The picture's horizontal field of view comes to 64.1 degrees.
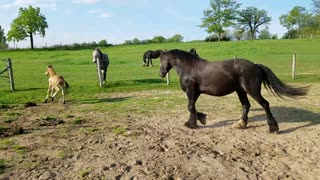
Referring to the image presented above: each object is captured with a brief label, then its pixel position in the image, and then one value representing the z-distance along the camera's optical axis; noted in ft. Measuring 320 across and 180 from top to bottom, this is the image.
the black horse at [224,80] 16.59
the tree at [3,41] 183.86
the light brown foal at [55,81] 26.59
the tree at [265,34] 242.23
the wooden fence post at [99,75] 36.08
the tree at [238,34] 209.75
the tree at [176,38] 220.04
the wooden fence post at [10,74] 34.83
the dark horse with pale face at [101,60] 40.07
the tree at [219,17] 196.49
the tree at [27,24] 170.92
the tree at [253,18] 230.74
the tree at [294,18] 223.79
